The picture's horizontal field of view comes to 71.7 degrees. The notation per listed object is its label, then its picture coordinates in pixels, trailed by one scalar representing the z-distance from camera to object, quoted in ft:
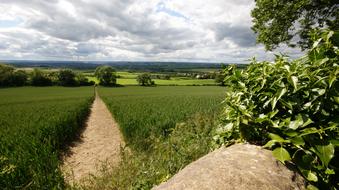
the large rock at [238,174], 5.11
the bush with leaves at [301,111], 5.41
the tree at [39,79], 262.88
